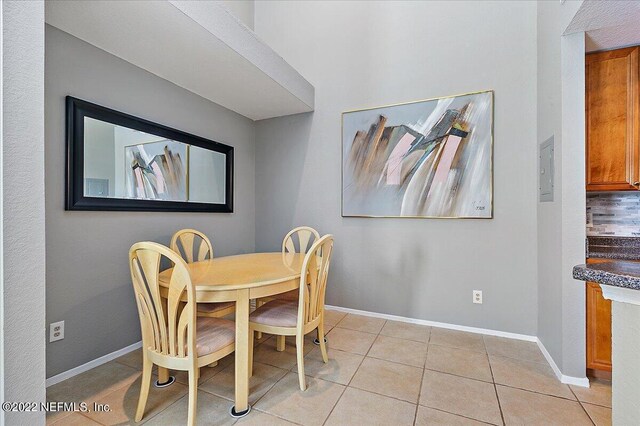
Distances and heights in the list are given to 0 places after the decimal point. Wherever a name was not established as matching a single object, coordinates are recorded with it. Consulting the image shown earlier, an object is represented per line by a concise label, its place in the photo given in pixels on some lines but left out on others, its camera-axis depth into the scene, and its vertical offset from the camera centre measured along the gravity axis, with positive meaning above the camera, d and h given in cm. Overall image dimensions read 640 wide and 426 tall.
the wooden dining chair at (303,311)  175 -68
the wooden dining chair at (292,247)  228 -37
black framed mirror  194 +40
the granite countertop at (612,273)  80 -19
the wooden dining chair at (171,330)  134 -60
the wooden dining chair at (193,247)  207 -32
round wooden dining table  150 -43
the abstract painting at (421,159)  256 +53
